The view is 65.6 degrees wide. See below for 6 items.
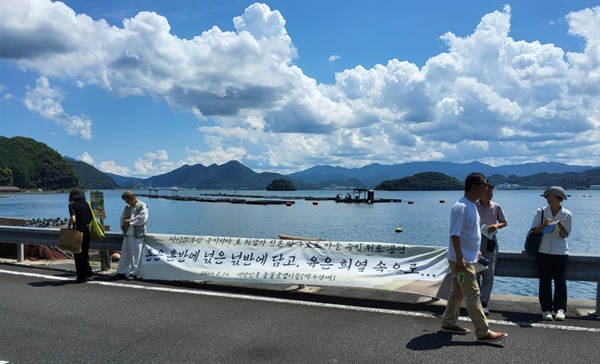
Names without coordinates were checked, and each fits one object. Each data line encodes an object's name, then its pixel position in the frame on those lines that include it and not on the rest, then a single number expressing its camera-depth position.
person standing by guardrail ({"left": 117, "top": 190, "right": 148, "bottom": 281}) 9.53
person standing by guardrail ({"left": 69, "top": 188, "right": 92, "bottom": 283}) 9.27
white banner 7.69
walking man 5.63
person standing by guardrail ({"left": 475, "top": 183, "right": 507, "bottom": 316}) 6.89
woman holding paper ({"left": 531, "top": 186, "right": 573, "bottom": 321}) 6.68
